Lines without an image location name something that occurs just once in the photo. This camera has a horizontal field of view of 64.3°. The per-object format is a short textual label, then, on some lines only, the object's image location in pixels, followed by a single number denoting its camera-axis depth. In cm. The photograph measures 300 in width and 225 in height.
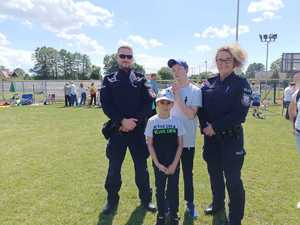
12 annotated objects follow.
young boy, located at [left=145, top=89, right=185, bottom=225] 266
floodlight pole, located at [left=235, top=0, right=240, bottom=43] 2305
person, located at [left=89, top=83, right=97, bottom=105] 1693
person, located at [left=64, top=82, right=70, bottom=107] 1709
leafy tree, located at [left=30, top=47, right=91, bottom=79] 8045
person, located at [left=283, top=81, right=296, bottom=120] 1008
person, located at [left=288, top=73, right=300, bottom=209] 285
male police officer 295
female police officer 255
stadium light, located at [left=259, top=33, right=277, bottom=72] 3393
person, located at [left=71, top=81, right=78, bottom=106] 1721
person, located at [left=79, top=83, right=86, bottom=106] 1808
